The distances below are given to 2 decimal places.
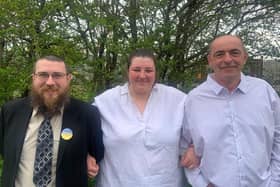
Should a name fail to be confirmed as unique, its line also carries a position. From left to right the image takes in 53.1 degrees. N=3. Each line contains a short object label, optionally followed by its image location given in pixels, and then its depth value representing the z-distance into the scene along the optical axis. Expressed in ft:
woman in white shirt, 6.98
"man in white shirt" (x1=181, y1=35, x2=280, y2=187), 6.87
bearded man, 6.51
